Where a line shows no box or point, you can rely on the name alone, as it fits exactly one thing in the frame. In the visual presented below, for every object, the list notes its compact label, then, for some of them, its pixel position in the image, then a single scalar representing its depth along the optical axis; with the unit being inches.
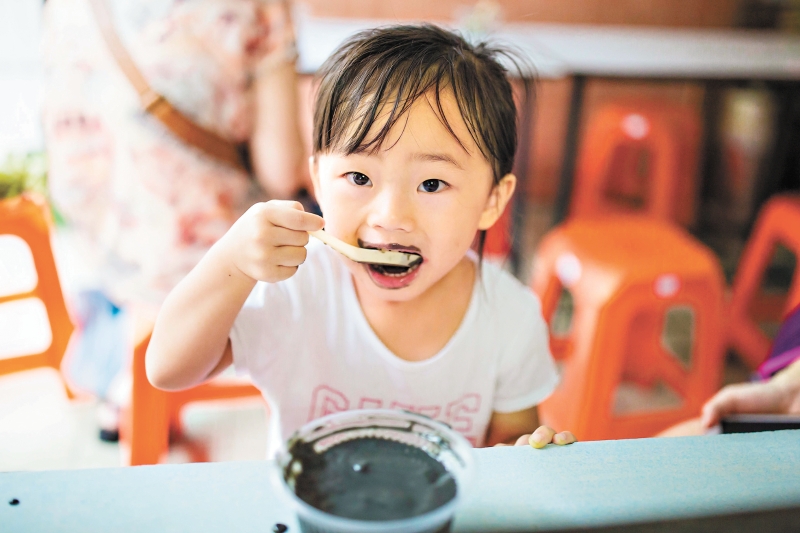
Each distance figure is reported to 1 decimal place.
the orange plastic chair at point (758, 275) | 88.0
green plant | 66.0
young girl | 29.8
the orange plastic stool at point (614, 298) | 67.0
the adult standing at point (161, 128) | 53.3
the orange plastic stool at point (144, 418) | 50.4
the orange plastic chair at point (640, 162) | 103.9
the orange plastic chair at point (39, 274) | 65.0
